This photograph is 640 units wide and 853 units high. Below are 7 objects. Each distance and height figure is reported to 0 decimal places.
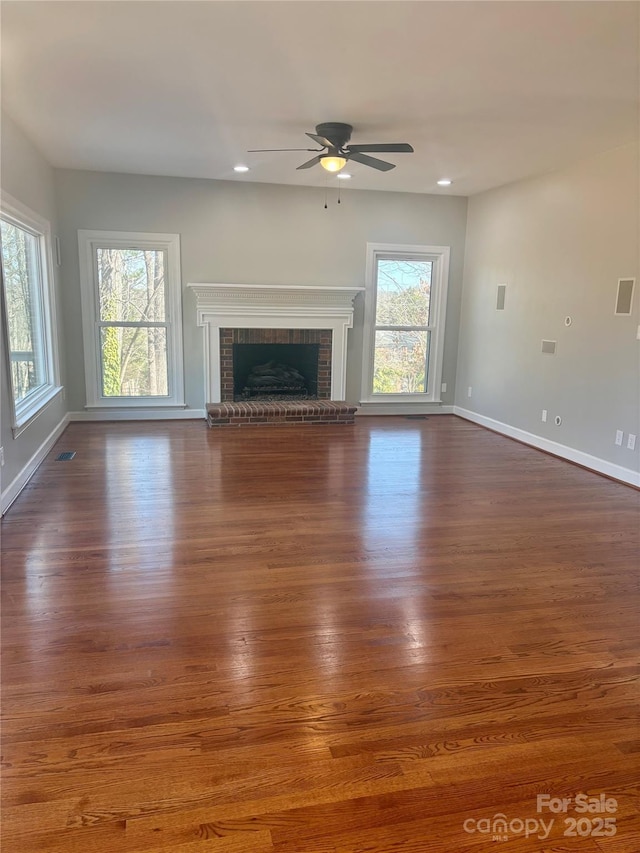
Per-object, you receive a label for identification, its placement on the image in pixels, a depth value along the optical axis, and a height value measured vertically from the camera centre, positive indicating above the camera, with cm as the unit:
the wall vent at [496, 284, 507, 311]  609 +39
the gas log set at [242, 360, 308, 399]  679 -64
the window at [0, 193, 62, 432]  406 +12
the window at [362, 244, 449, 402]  673 +11
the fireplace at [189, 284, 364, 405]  623 +8
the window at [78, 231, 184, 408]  601 +8
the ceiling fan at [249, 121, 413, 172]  399 +131
